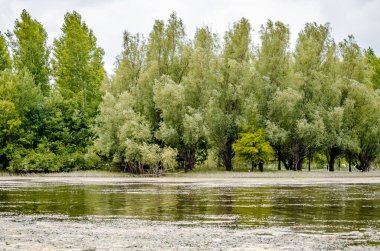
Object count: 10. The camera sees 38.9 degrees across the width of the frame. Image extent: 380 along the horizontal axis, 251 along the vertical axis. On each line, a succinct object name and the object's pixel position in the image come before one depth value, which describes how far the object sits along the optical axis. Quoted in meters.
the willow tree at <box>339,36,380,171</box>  75.12
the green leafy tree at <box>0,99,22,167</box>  76.75
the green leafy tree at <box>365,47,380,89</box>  96.12
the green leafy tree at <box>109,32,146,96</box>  80.38
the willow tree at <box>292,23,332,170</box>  76.31
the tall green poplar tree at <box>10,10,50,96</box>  87.00
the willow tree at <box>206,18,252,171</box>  73.62
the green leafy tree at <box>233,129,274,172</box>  71.94
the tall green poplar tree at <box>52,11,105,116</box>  88.38
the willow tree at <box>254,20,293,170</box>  75.44
